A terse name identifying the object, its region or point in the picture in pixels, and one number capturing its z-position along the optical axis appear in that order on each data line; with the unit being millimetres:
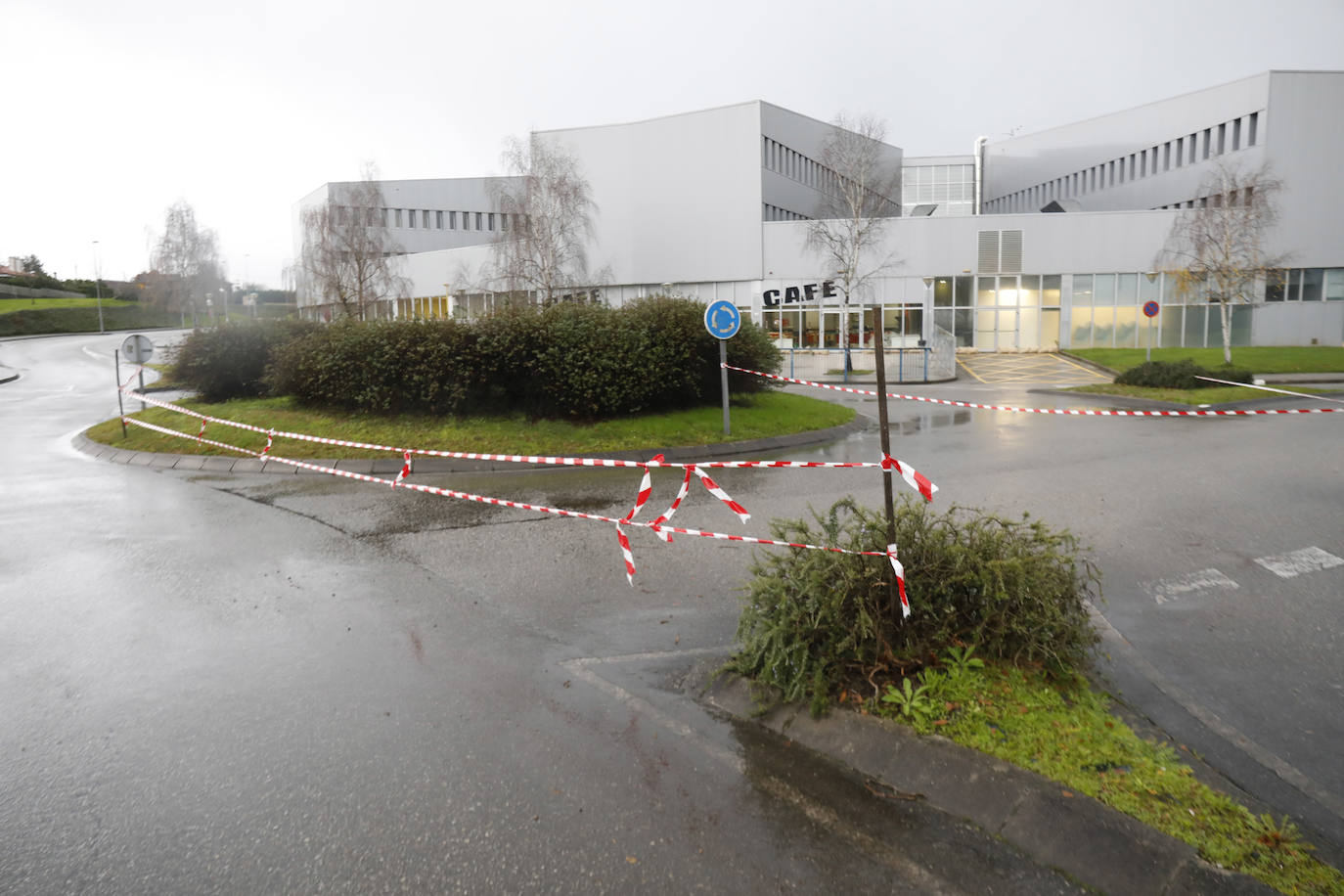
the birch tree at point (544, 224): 45500
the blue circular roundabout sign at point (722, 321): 14430
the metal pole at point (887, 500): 4664
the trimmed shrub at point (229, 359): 19234
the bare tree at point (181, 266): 82625
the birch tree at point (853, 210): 42188
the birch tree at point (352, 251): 55875
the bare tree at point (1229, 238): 30781
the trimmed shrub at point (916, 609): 4527
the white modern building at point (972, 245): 43469
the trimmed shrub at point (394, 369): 15422
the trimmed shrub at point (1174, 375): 22688
